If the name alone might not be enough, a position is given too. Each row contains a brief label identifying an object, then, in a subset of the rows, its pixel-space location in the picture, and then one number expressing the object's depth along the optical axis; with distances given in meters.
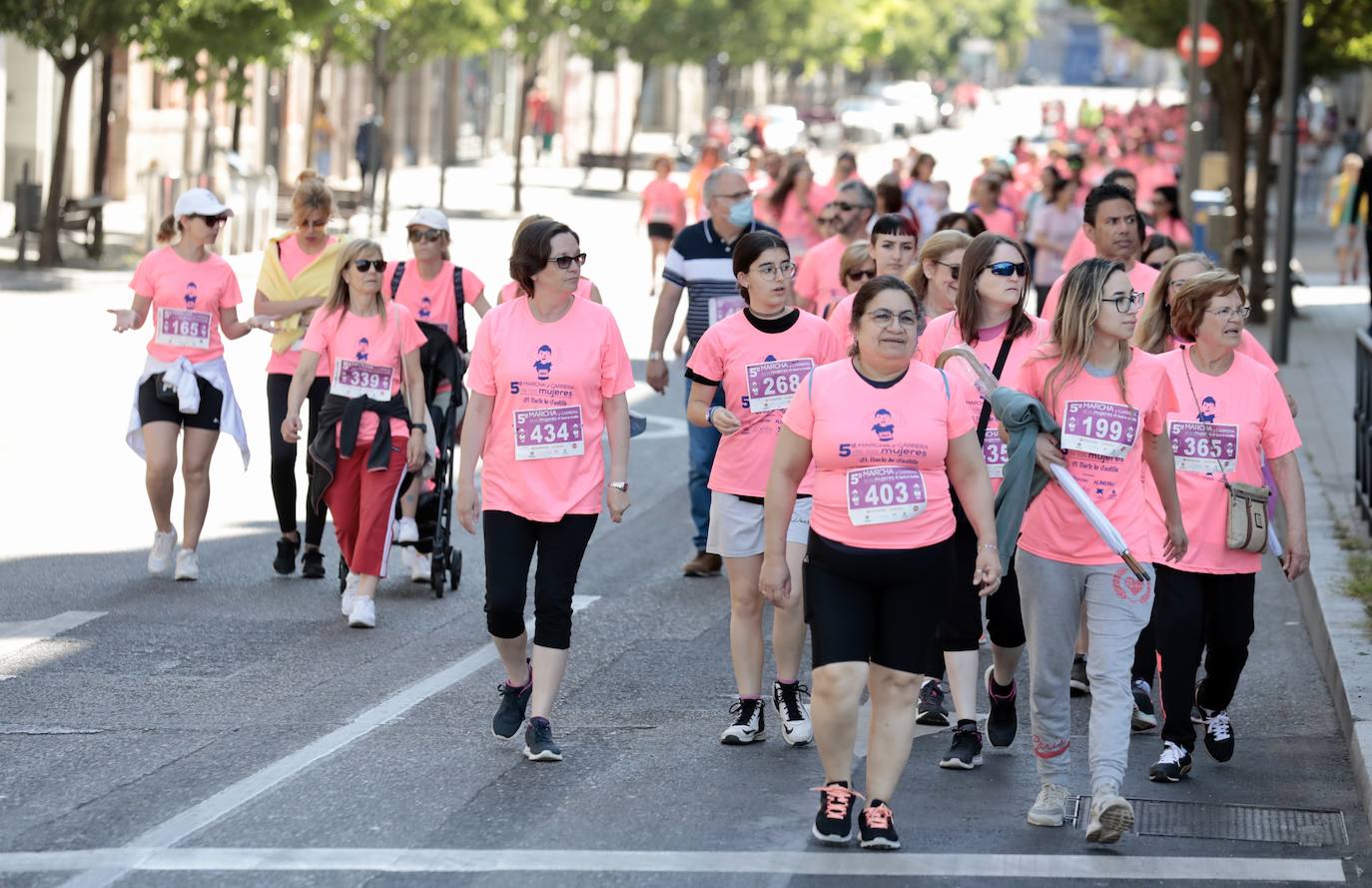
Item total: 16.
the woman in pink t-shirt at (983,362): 14.87
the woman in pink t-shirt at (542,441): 14.77
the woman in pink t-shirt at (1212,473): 14.77
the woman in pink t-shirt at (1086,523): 13.24
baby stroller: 20.45
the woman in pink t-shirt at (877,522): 12.57
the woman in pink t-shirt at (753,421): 15.55
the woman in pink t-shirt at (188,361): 21.11
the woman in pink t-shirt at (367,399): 19.37
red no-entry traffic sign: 62.44
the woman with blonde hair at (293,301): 21.34
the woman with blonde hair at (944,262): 16.50
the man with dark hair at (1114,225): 19.20
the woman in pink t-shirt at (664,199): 56.91
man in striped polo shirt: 21.50
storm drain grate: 13.51
